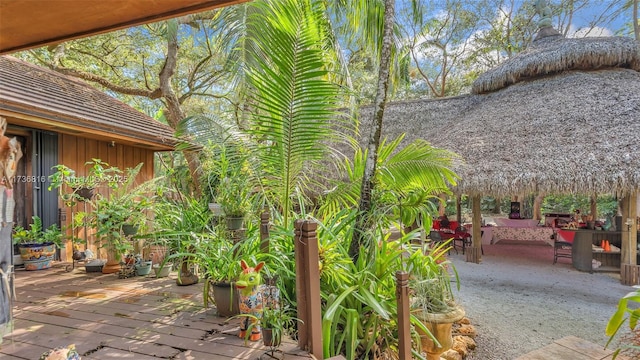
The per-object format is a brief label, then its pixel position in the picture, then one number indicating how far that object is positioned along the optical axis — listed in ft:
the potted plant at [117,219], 11.51
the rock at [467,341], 12.92
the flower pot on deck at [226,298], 7.82
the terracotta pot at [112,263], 12.27
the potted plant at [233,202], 8.87
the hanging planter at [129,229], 11.68
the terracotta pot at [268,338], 6.27
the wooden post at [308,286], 6.03
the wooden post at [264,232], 7.83
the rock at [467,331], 13.82
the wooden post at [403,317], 7.11
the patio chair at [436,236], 27.20
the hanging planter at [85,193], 12.62
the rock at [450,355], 11.68
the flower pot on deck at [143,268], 12.02
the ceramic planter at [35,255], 12.45
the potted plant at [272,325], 6.26
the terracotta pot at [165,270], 12.07
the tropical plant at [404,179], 9.22
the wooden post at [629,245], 19.56
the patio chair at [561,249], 23.85
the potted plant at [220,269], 7.83
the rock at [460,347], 12.25
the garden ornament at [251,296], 6.66
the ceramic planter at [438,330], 10.27
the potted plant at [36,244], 12.49
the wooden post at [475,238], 25.16
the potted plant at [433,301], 9.46
